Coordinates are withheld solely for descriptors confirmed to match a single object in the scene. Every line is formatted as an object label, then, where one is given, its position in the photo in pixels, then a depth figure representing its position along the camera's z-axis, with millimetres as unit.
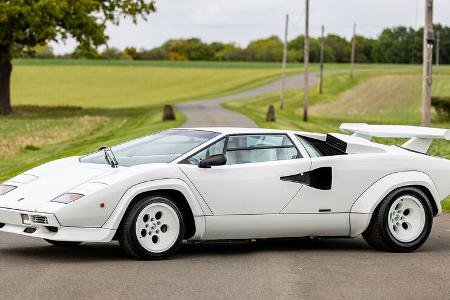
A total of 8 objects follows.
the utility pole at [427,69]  32781
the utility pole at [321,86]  88938
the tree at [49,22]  50906
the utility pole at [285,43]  68875
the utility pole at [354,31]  95375
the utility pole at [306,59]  55531
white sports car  9945
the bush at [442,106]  57500
